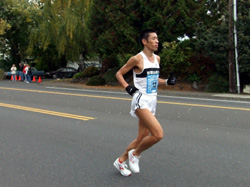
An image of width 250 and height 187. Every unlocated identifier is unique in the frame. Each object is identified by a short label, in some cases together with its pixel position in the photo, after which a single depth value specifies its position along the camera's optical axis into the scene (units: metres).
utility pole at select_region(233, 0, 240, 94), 15.54
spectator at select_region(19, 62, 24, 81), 28.12
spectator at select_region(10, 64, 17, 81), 28.70
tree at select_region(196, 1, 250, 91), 15.37
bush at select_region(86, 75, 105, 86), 21.44
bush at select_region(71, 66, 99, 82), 24.67
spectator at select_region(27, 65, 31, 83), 25.92
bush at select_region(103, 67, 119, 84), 21.80
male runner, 3.93
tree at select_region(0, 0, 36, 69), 31.14
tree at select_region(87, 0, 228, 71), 18.53
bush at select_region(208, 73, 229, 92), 16.50
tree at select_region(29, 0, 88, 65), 26.08
